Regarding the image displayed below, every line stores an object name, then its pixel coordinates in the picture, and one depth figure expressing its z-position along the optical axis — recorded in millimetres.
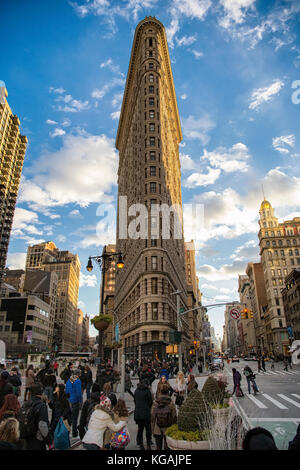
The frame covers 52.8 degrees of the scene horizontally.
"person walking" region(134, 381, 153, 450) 8484
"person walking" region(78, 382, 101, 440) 9008
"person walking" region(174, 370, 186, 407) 13008
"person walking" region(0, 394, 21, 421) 6896
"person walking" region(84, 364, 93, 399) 16570
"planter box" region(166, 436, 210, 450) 6090
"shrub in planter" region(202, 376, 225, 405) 8697
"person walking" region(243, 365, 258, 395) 19916
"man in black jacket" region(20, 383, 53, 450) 6324
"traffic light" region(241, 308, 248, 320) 22472
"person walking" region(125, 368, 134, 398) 16388
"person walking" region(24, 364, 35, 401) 13152
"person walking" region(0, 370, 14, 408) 10641
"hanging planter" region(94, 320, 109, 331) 18562
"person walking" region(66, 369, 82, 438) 10680
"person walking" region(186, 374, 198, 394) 12828
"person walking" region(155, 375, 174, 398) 10855
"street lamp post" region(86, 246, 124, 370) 16397
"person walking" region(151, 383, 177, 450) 7734
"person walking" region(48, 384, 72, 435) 8805
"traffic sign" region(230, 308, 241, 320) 22255
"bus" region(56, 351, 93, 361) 87819
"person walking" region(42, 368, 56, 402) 11969
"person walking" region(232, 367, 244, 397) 19153
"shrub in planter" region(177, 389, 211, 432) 6539
